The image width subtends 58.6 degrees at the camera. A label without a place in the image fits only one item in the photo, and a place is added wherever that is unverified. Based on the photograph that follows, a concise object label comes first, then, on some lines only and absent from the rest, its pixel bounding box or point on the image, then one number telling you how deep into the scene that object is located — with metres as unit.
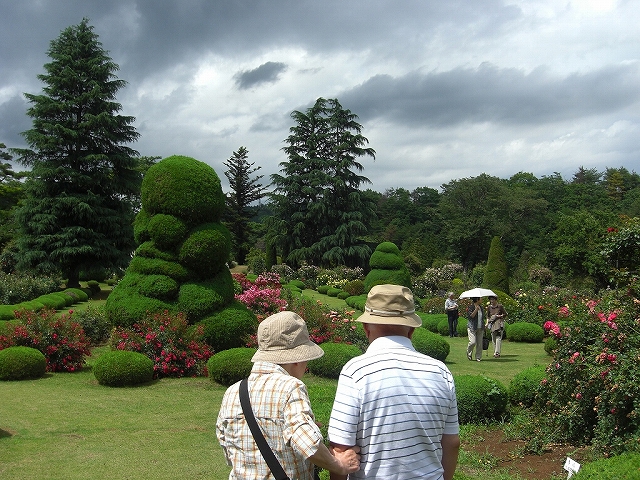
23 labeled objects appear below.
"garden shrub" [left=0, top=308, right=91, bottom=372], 11.60
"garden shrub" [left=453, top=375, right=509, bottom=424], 8.12
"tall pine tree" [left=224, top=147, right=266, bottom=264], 56.88
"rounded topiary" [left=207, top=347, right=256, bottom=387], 10.41
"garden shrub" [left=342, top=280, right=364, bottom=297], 32.72
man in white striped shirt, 2.67
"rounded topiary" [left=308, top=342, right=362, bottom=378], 11.27
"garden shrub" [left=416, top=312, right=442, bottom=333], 21.08
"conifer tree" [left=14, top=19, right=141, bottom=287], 29.17
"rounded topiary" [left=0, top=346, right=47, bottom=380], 10.65
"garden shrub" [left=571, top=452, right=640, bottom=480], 4.38
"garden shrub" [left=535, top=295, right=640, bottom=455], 6.15
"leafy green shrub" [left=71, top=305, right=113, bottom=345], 14.36
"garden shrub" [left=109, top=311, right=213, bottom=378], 11.41
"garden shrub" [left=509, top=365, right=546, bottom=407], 8.77
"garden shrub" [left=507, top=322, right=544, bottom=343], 18.52
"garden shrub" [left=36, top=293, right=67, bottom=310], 21.16
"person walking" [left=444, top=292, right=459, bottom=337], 18.69
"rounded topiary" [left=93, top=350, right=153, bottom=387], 10.34
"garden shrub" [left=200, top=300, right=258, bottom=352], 12.16
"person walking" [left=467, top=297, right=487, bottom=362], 13.83
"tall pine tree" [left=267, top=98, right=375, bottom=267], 43.91
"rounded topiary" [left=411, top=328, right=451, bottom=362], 12.60
